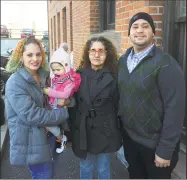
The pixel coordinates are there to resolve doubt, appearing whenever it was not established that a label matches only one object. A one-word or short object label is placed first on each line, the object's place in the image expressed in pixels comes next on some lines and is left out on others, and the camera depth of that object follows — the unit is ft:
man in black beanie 6.14
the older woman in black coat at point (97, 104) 7.34
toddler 7.02
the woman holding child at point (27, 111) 6.74
